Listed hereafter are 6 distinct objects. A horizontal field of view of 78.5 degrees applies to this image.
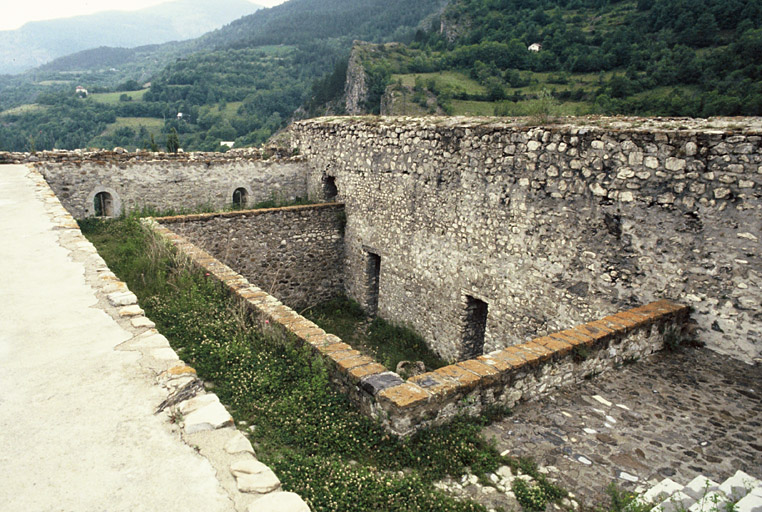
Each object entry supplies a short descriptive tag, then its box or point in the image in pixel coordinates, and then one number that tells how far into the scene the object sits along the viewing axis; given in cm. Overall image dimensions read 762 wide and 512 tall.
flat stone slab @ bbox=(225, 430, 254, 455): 274
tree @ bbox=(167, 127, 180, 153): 3331
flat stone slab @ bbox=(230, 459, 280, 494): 247
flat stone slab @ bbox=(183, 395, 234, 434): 291
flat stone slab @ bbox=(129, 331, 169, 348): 380
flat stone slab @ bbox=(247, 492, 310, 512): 234
